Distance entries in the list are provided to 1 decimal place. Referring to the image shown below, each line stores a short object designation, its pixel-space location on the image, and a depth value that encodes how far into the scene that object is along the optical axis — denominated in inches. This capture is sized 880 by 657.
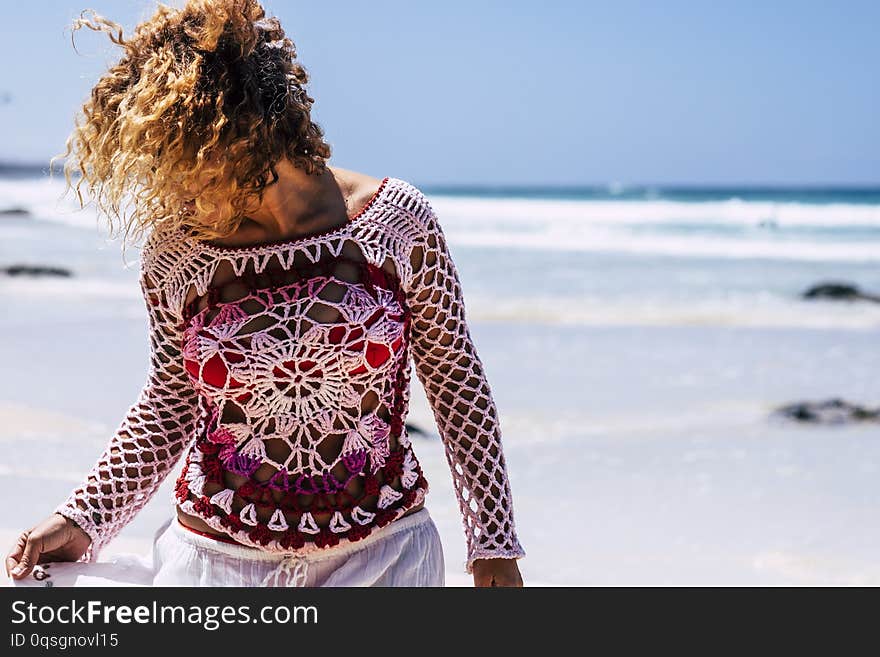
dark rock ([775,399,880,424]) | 283.6
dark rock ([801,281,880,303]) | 588.4
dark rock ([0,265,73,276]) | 598.9
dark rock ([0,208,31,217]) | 1148.1
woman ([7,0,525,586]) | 79.2
